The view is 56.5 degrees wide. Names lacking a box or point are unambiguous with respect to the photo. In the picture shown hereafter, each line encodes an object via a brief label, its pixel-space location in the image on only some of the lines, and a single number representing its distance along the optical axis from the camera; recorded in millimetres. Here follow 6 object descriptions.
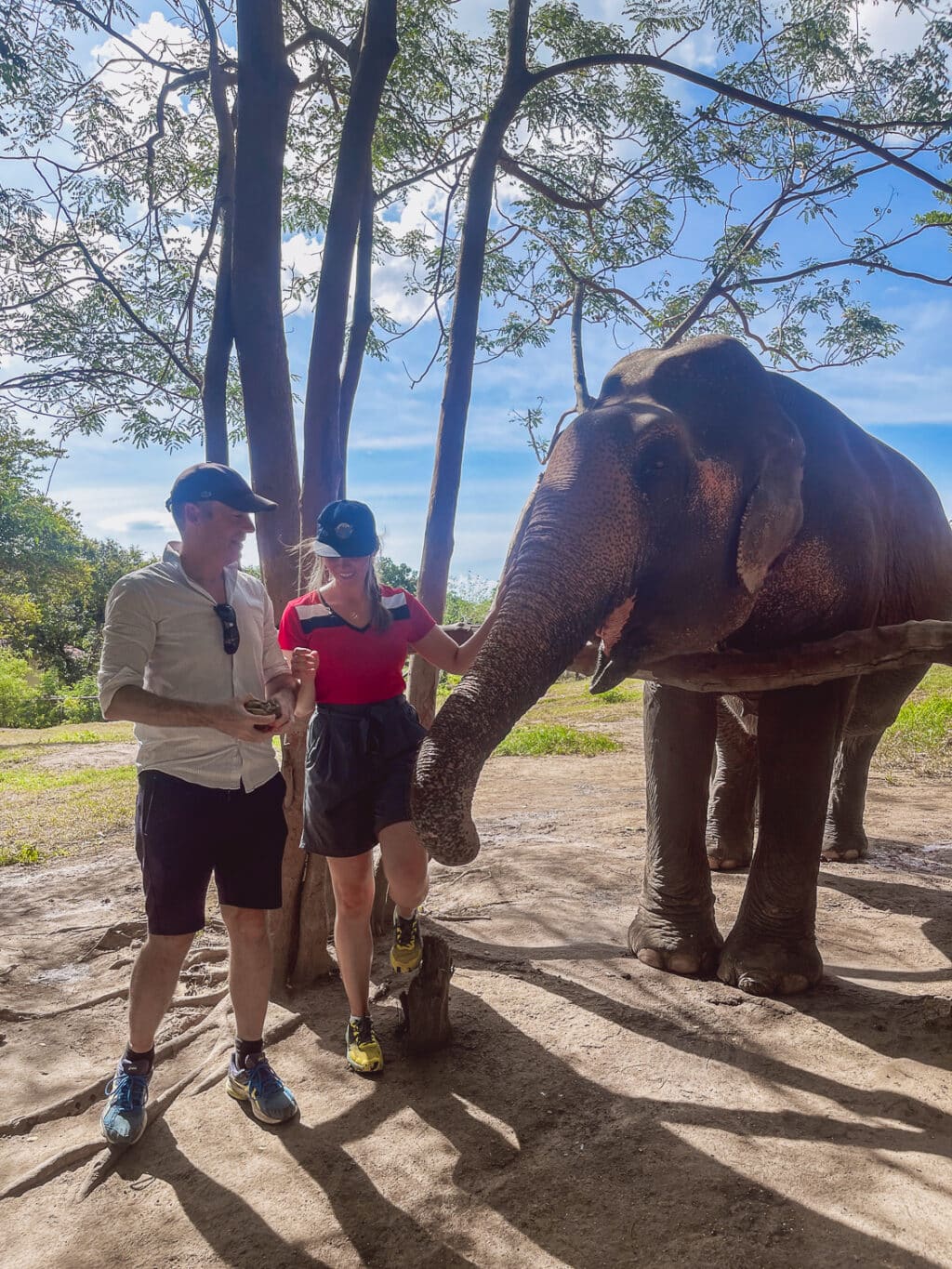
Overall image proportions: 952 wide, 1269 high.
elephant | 3014
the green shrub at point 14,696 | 24625
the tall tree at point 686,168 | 4758
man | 2941
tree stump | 3449
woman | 3309
